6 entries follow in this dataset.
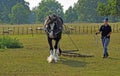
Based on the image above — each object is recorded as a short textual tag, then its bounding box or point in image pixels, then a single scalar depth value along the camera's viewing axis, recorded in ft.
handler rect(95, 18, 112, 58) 58.44
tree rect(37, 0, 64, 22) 516.32
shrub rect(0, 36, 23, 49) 80.92
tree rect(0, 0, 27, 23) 439.22
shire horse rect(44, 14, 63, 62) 53.83
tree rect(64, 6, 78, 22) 432.25
